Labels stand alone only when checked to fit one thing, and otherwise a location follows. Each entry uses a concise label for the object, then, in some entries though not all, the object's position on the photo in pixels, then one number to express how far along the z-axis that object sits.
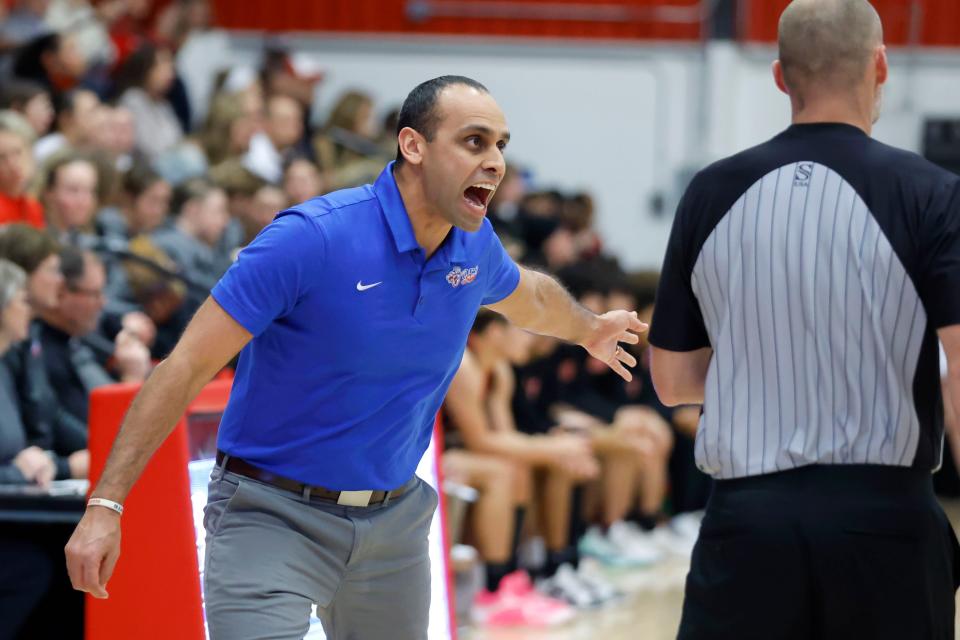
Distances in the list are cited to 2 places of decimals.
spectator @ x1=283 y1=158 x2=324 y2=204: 16.37
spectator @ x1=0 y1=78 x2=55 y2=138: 14.92
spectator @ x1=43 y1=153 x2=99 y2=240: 12.41
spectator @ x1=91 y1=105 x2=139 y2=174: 15.58
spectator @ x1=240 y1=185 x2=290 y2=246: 14.89
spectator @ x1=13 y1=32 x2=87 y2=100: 17.33
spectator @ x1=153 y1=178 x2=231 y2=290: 13.71
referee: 5.07
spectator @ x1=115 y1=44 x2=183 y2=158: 18.34
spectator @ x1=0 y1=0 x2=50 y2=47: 18.21
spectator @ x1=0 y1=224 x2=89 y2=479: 9.17
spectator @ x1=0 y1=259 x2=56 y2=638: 8.30
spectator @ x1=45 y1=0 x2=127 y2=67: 18.80
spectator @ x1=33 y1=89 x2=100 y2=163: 15.35
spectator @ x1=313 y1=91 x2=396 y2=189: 20.14
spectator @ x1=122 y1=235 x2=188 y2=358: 11.52
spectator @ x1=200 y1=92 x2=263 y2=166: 18.12
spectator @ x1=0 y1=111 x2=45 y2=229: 12.16
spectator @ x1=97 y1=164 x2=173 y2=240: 14.02
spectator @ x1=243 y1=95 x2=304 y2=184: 18.48
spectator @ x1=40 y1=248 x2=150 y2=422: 9.70
